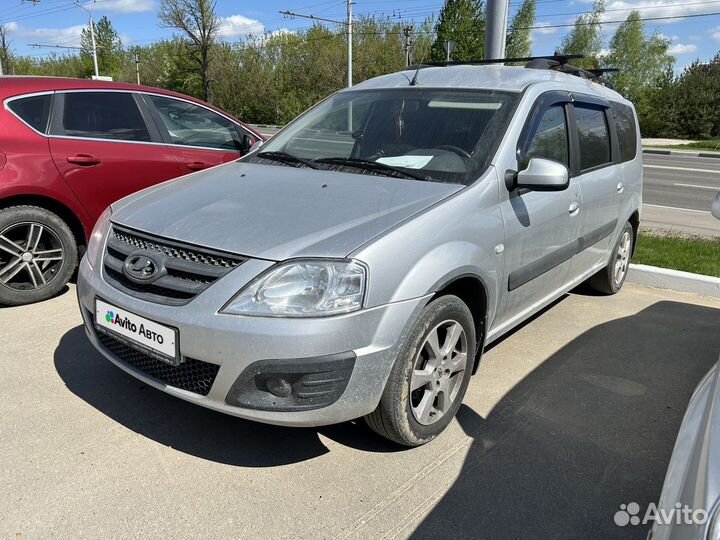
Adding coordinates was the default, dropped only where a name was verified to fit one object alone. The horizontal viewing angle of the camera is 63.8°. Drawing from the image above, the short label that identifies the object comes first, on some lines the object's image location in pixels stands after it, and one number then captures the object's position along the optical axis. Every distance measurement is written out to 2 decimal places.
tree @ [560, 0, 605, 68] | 48.91
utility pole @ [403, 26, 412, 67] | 37.25
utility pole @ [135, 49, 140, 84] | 53.53
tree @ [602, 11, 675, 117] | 46.31
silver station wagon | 2.23
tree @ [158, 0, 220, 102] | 35.75
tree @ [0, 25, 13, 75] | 46.84
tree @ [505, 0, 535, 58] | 49.72
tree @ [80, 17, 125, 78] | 62.15
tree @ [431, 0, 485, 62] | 44.88
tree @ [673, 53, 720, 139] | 38.97
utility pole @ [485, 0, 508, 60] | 5.95
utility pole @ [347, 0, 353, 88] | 29.25
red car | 4.19
